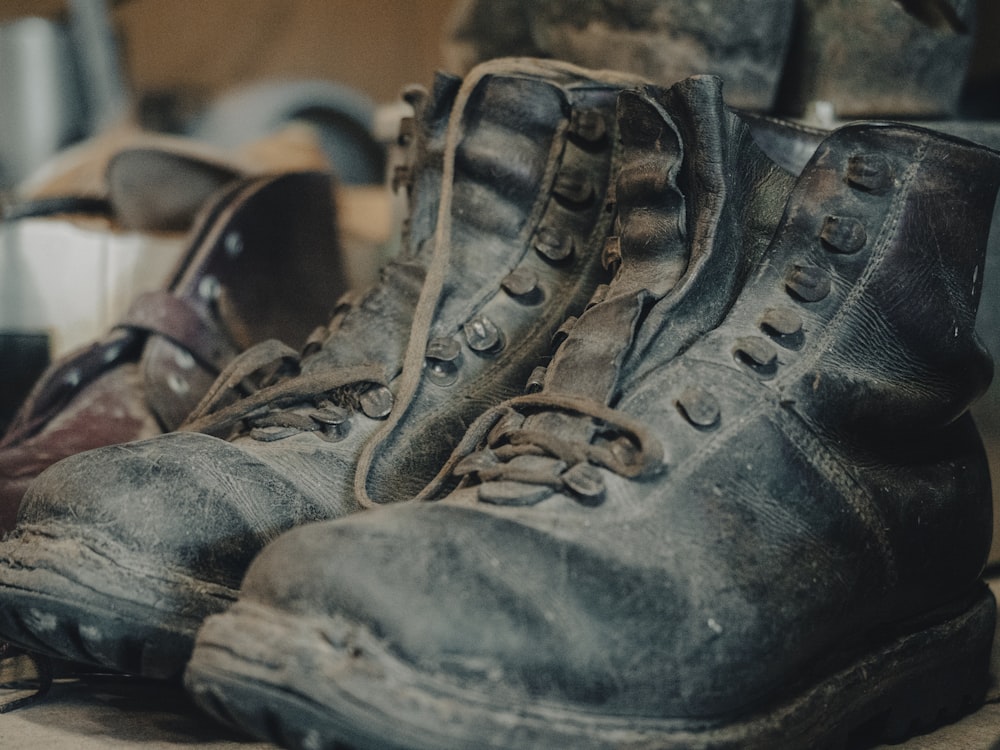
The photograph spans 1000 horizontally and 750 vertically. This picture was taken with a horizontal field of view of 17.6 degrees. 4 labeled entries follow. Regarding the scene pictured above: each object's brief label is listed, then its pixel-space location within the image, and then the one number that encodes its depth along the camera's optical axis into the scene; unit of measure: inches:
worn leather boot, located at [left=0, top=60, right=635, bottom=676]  34.7
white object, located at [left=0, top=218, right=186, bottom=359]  47.0
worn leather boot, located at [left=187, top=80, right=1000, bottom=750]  32.2
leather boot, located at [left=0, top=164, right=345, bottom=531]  40.8
